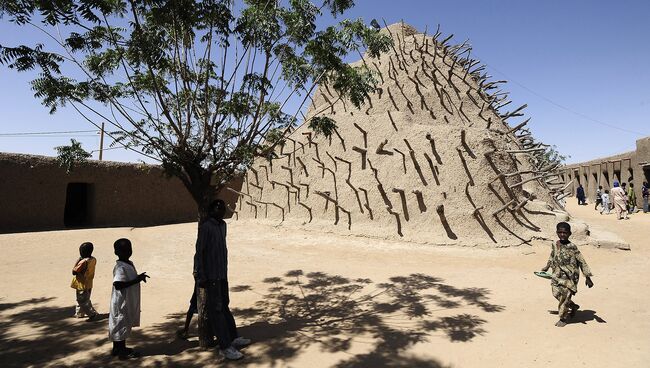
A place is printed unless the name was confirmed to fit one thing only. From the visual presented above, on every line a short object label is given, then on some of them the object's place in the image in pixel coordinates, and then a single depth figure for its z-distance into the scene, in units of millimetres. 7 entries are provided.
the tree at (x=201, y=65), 4641
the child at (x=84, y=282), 5062
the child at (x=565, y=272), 4773
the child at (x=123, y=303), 3852
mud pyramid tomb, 10547
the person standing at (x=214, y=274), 3910
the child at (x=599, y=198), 18500
